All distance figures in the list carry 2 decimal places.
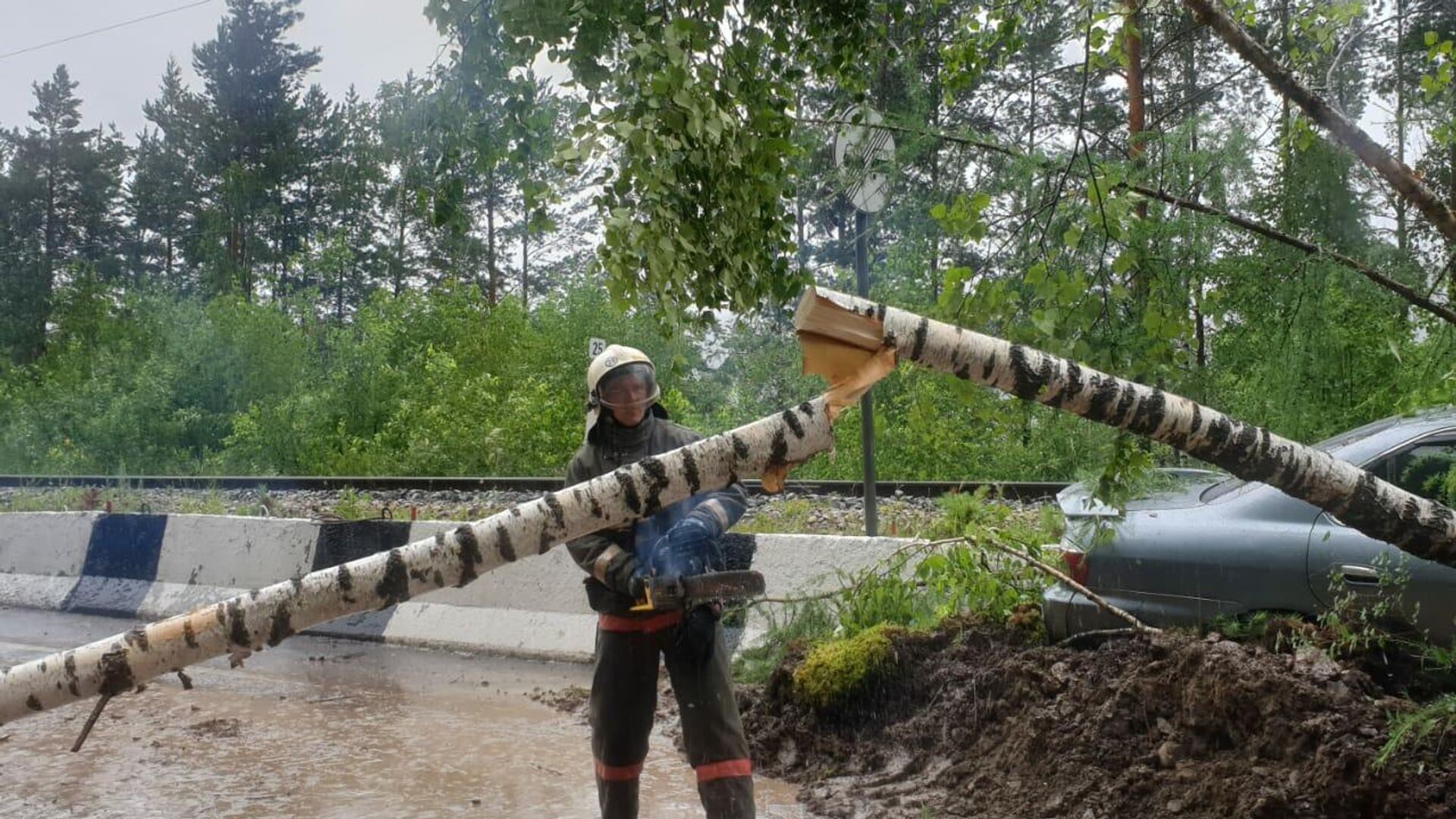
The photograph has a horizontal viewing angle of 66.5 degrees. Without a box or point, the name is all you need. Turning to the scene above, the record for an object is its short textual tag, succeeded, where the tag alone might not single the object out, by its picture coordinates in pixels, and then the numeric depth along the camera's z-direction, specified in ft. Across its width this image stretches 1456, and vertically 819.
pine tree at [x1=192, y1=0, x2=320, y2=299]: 97.81
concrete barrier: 22.71
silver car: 15.58
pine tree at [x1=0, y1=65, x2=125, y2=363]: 107.04
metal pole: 24.12
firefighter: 12.85
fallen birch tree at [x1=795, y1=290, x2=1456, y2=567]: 9.73
